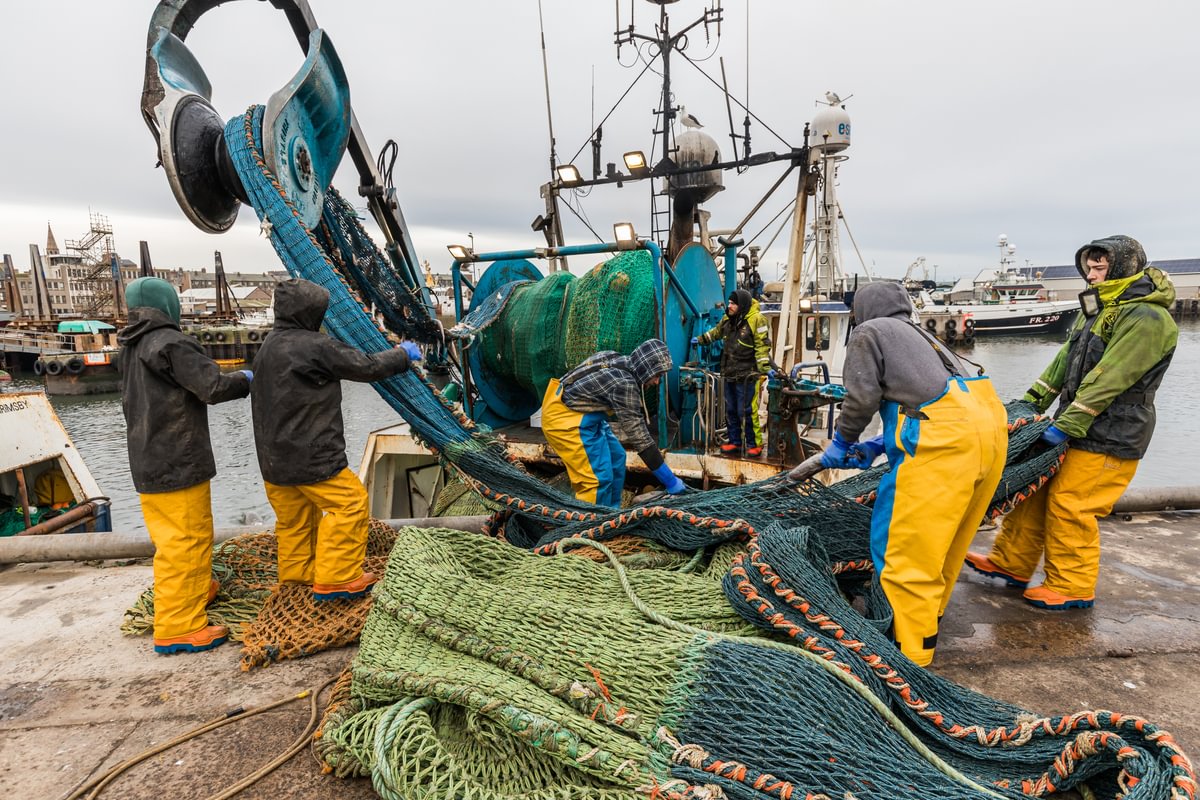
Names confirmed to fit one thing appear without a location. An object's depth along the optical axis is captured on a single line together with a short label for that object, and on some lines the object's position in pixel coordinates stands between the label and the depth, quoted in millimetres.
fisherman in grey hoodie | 2666
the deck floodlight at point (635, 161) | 7090
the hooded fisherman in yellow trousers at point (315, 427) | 3094
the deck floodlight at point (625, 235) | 5730
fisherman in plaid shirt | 4250
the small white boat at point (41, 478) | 6598
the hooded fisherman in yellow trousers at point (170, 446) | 3008
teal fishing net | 1878
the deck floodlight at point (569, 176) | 7367
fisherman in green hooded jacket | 3135
